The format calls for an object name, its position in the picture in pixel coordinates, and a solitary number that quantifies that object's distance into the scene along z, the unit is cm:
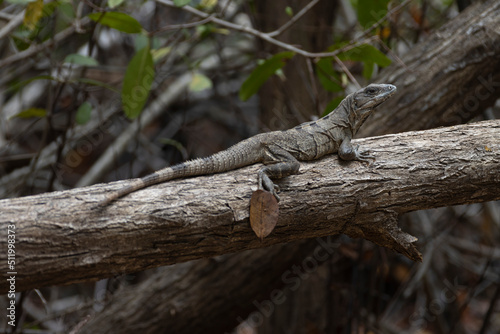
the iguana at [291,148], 675
